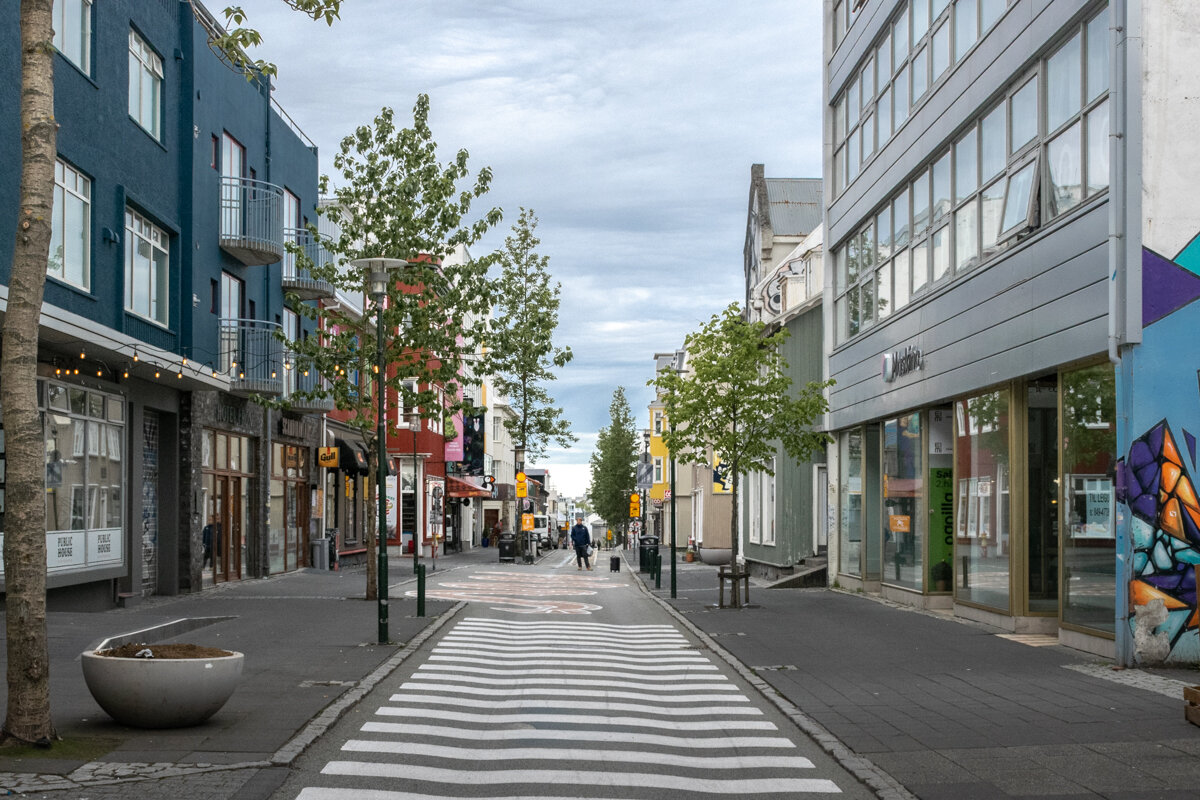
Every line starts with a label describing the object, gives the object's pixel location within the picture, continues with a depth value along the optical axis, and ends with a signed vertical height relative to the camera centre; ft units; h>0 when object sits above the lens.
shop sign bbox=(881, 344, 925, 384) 72.64 +5.05
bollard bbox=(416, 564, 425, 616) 68.85 -7.53
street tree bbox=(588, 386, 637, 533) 337.52 -3.89
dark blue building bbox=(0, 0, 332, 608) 64.49 +8.74
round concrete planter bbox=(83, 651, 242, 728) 30.07 -5.51
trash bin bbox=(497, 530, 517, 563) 167.73 -12.58
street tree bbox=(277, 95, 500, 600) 80.38 +11.00
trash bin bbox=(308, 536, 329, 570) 122.83 -9.66
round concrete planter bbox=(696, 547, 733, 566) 168.76 -13.60
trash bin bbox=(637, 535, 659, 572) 119.97 -10.63
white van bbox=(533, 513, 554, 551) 250.37 -17.67
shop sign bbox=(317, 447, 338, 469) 122.72 -0.62
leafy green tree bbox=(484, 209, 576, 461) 175.94 +13.29
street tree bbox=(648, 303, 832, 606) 76.48 +3.00
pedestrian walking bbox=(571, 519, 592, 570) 157.28 -11.16
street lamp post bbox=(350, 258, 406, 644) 58.75 +5.15
